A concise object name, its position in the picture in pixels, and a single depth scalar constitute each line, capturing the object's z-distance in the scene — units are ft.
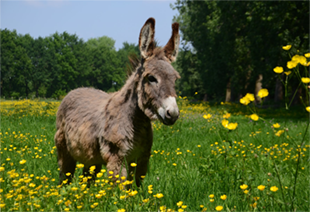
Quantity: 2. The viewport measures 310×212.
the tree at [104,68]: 221.05
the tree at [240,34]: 40.72
